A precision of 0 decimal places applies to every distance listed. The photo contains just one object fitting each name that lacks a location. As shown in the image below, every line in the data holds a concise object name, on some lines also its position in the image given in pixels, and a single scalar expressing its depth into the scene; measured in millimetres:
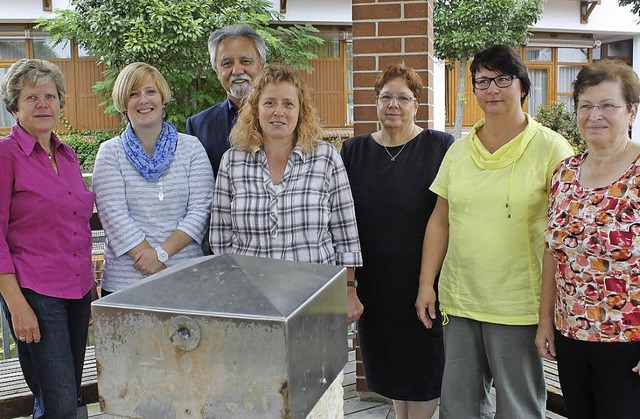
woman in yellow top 2578
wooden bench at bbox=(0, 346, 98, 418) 3492
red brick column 3738
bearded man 3424
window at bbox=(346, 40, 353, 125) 16281
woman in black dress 3125
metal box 1523
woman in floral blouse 2213
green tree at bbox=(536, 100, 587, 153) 14486
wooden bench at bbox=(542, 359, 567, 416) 3371
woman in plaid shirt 2746
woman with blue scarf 2801
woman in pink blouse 2660
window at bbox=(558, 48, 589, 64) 18938
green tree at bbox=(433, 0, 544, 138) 14766
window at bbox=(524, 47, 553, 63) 18859
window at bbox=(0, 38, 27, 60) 15695
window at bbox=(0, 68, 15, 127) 16125
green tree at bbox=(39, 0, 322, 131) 12344
